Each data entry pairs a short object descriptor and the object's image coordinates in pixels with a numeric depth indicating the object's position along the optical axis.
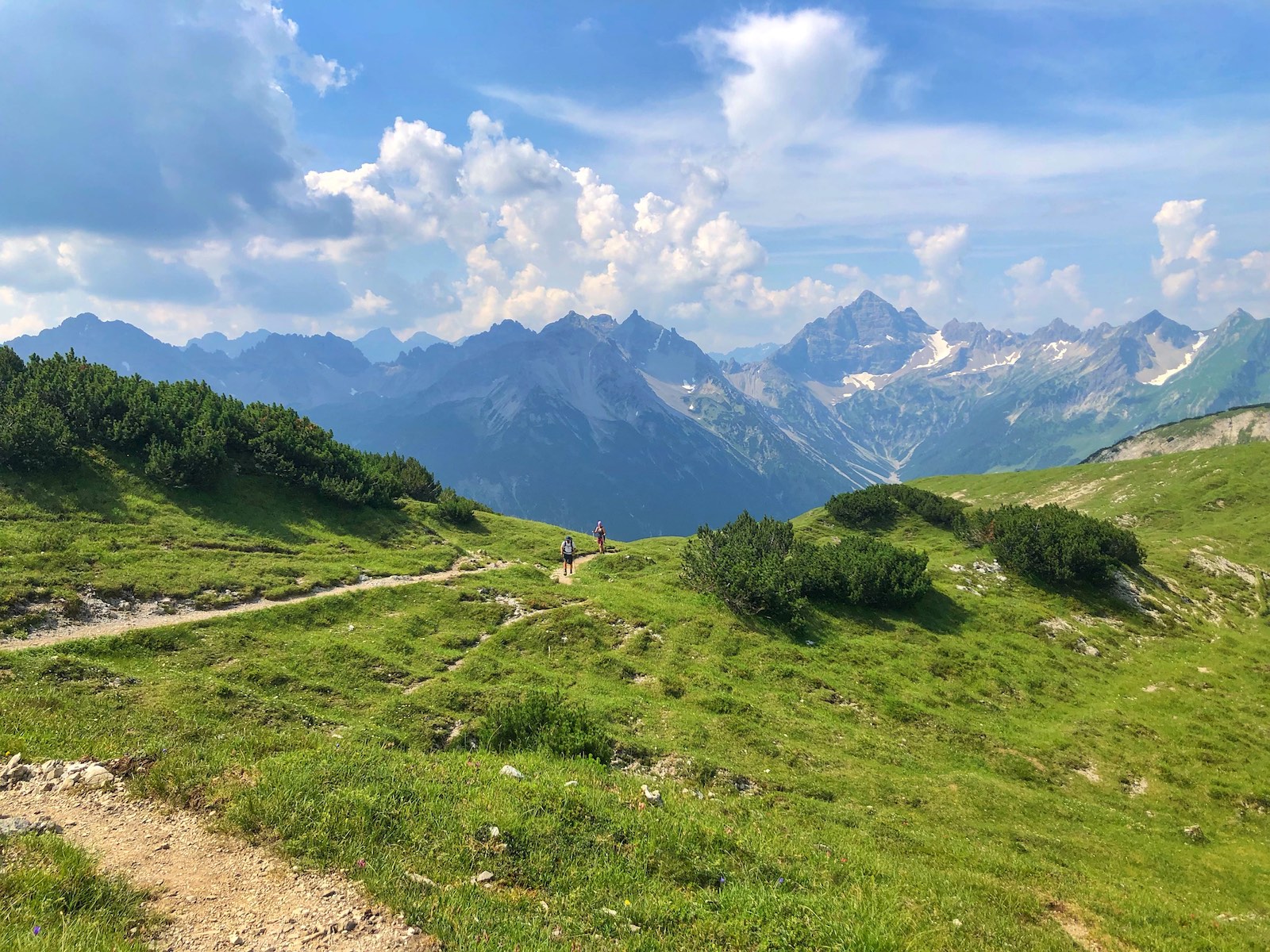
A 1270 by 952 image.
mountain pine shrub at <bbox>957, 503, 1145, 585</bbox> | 44.25
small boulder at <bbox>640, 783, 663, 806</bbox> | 13.00
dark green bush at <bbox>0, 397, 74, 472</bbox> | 31.30
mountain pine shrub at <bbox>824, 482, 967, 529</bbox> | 62.00
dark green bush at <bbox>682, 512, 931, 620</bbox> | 33.66
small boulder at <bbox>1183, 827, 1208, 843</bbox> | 20.41
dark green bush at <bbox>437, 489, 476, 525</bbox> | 47.69
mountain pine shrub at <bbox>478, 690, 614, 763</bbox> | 16.02
